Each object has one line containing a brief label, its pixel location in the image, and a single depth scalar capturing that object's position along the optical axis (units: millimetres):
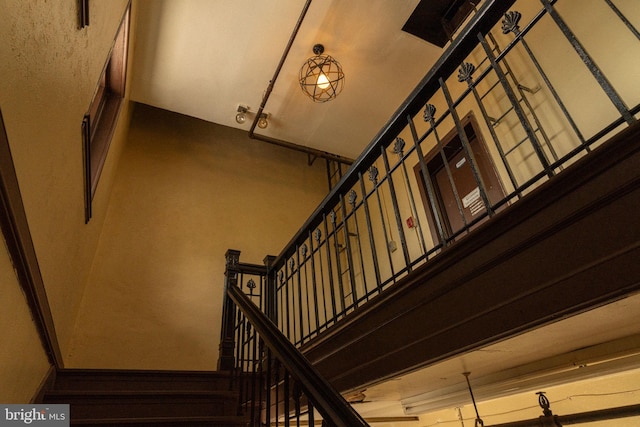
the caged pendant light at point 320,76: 3945
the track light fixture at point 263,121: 4693
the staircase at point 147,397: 2107
